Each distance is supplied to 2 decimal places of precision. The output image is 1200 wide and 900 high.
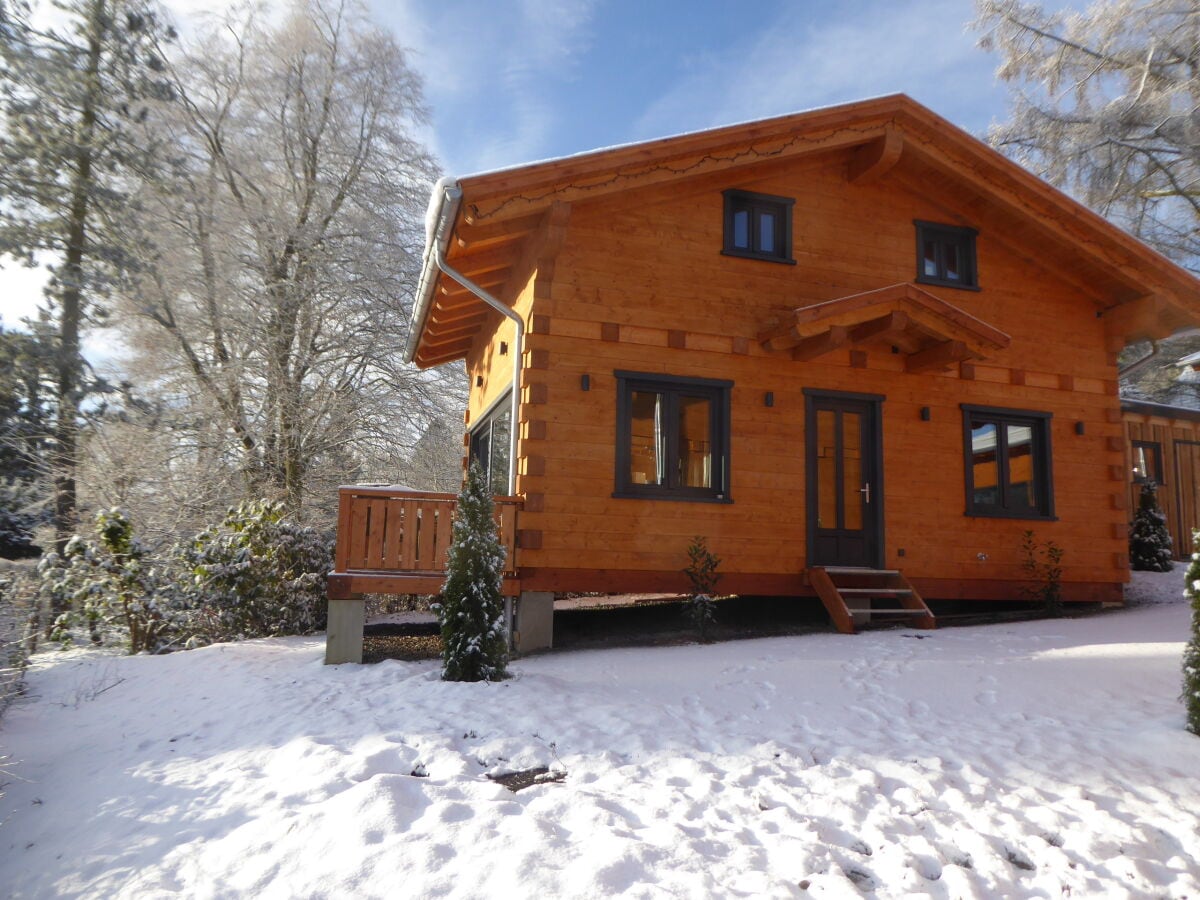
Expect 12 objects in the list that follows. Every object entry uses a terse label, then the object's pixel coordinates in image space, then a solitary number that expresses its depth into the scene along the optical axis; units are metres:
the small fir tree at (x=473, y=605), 6.31
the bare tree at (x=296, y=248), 14.84
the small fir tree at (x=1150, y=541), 11.93
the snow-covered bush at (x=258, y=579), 9.36
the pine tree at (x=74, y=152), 13.88
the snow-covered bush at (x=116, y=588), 9.38
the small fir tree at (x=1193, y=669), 4.68
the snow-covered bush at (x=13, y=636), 5.85
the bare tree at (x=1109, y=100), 15.38
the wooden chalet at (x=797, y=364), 8.41
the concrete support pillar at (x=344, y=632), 7.41
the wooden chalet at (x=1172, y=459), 13.39
